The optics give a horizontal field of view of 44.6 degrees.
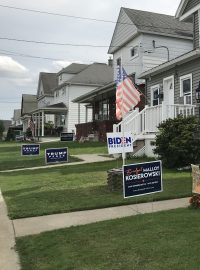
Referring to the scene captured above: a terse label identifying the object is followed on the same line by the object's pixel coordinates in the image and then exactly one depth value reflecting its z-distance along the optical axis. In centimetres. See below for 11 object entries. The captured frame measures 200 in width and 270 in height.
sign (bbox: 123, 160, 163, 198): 439
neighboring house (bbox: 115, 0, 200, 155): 945
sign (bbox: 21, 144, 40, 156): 1130
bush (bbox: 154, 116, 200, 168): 751
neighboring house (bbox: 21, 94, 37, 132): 4366
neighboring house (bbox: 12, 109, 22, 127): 6571
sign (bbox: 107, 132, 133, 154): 597
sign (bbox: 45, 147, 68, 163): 981
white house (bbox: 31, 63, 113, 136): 2610
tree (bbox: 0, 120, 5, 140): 3461
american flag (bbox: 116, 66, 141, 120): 629
